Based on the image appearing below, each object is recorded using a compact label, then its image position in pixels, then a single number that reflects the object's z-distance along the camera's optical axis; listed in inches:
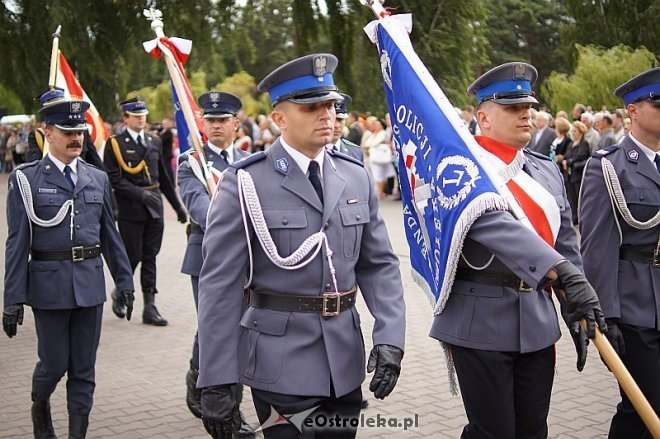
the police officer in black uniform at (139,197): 354.6
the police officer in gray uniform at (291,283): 143.0
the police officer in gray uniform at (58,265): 212.8
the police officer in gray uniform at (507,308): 155.8
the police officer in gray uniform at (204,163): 240.2
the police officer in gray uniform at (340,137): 281.9
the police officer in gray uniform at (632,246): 178.5
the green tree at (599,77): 878.4
